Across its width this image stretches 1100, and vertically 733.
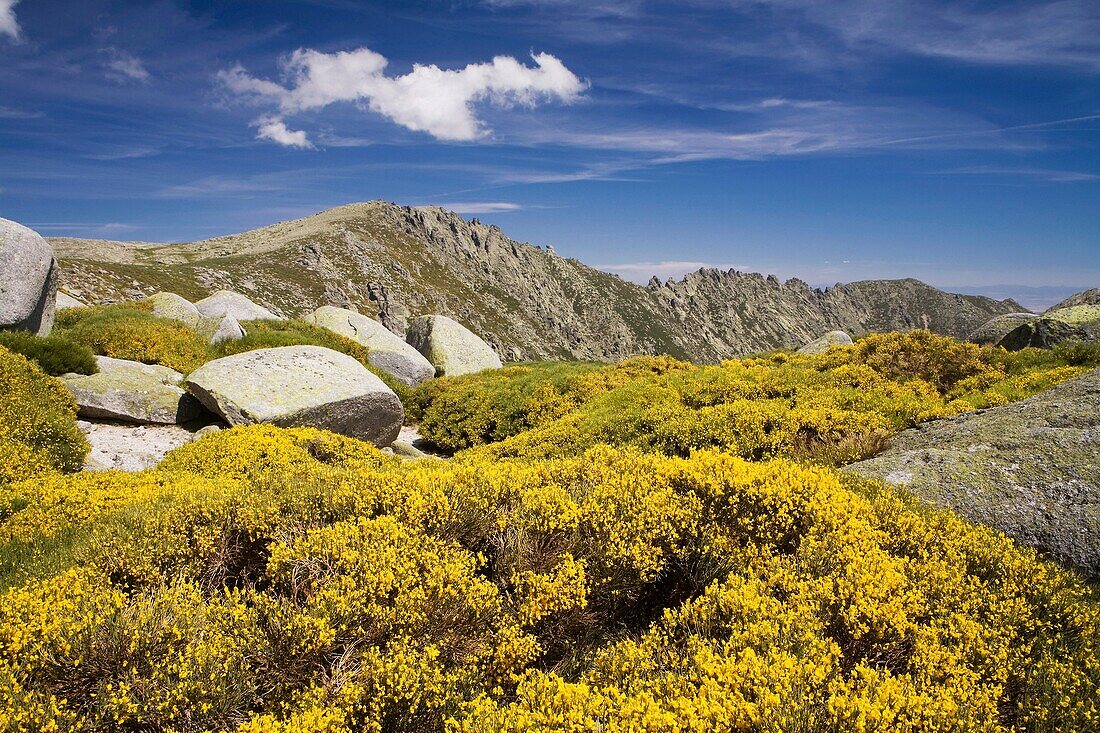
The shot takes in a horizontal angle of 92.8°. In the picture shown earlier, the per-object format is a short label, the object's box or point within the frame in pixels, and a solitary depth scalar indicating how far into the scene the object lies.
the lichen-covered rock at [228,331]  21.02
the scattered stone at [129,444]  12.45
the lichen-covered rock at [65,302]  25.06
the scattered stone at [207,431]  13.02
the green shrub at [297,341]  19.92
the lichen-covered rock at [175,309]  24.42
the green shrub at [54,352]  14.19
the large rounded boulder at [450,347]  28.23
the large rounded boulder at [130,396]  14.20
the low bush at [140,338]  17.59
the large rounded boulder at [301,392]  14.39
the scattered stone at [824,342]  31.40
